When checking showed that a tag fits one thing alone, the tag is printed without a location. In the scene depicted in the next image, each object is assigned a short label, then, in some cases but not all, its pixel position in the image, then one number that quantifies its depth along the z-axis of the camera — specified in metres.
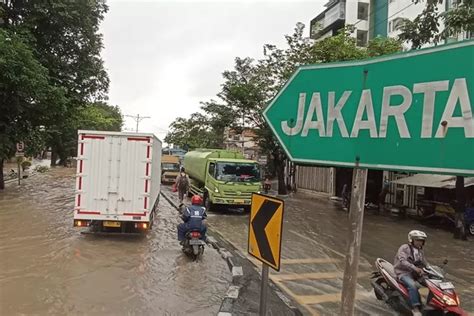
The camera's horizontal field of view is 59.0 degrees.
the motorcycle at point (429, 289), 5.48
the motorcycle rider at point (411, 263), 5.92
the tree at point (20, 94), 16.52
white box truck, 10.59
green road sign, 1.69
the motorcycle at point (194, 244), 9.09
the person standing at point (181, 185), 18.30
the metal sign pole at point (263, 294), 3.15
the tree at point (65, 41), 20.09
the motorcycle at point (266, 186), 25.80
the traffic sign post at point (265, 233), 2.90
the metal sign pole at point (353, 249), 2.25
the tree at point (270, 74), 19.25
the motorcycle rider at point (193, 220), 9.28
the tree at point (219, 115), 26.11
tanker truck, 16.62
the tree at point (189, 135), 46.20
